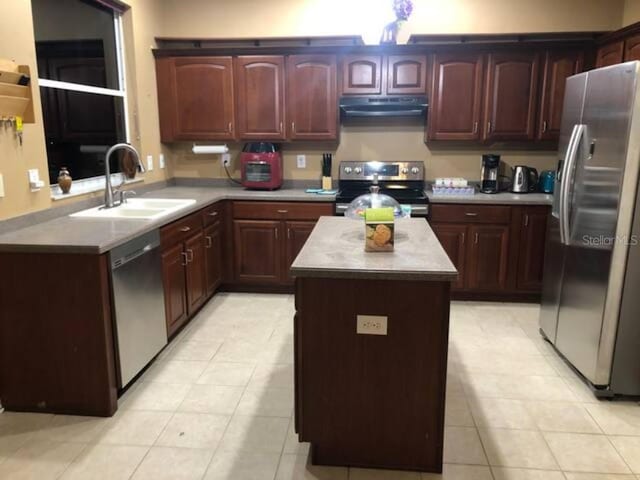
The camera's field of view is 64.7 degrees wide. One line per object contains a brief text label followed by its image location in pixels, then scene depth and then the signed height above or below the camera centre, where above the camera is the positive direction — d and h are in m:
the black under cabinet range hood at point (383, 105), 4.24 +0.28
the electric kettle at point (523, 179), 4.28 -0.33
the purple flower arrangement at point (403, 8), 4.16 +1.06
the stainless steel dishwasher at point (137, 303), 2.57 -0.89
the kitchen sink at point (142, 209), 3.22 -0.48
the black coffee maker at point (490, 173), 4.35 -0.29
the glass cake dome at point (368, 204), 2.63 -0.34
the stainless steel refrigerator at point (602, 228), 2.50 -0.46
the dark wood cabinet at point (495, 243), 4.06 -0.83
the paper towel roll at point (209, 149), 4.64 -0.10
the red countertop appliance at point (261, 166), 4.47 -0.24
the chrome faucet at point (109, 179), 3.21 -0.27
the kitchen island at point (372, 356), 1.98 -0.86
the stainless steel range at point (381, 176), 4.55 -0.33
